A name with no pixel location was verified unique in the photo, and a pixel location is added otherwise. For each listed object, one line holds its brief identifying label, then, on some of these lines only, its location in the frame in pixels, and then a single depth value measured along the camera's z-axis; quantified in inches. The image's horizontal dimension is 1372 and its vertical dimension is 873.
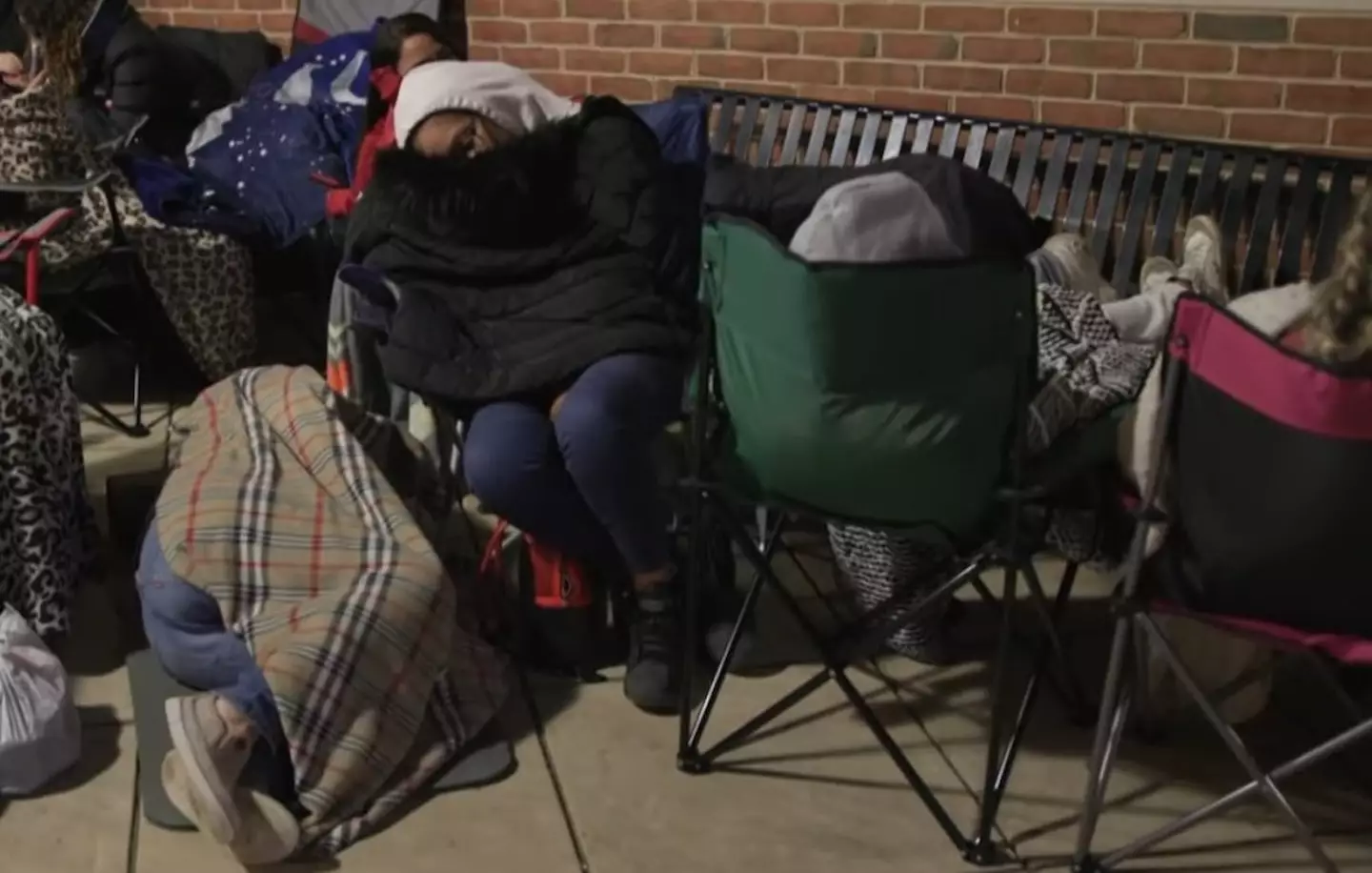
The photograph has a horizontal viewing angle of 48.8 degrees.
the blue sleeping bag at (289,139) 154.6
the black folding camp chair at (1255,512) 69.3
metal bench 118.3
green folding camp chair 77.4
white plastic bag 89.0
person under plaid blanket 85.2
